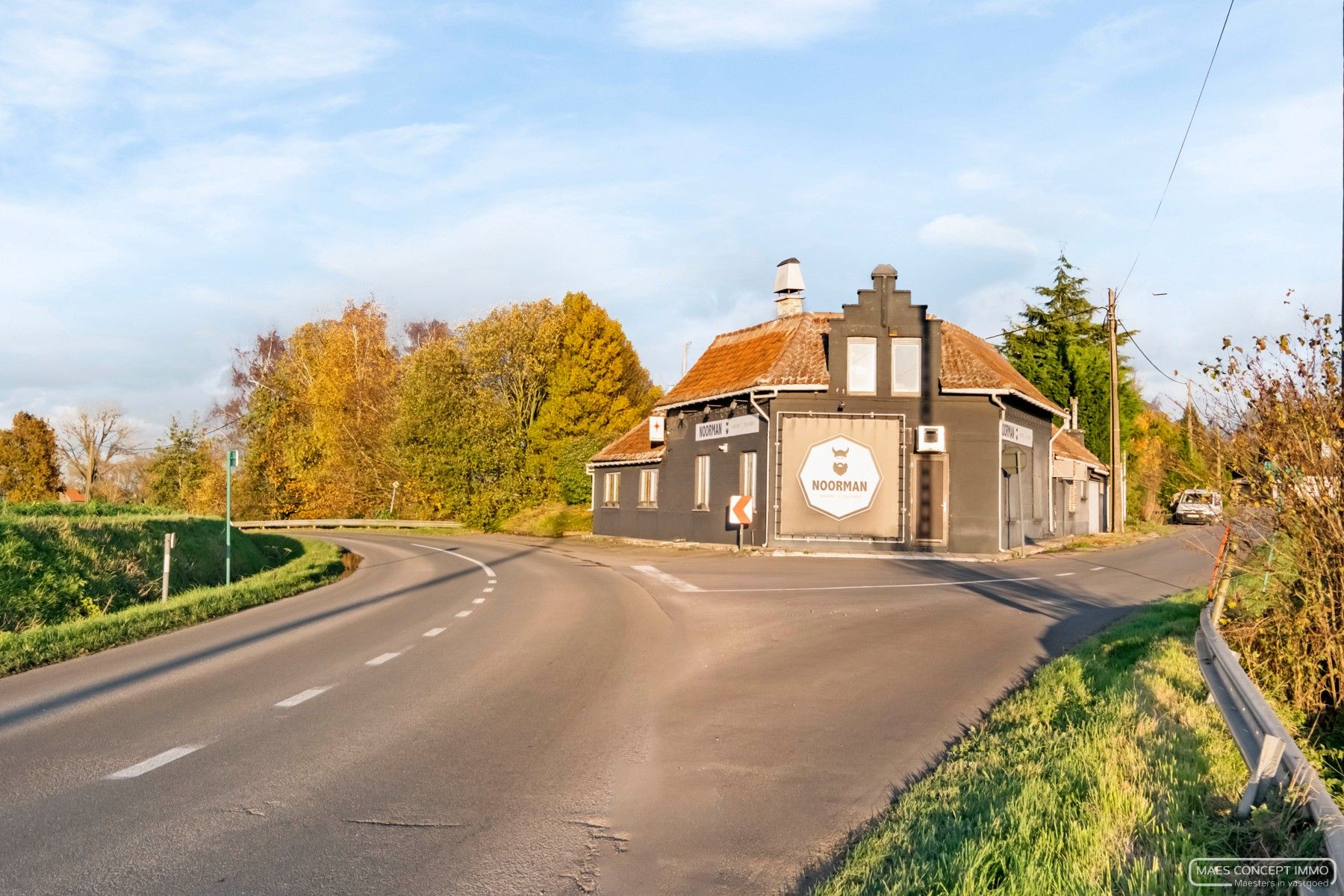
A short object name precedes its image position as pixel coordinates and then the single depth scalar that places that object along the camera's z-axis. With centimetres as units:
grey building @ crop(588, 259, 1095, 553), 2961
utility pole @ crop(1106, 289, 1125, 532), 4038
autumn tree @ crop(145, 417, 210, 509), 6944
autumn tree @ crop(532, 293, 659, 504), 5219
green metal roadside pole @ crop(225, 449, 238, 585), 1912
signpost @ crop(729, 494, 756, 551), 2883
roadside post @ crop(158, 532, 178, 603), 1650
